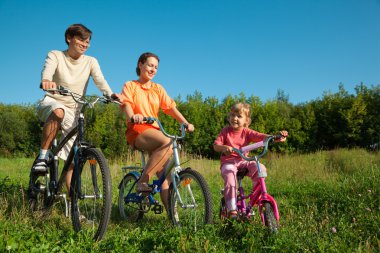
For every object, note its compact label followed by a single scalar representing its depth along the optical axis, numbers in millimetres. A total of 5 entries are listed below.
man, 4113
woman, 4230
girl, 3824
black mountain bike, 3414
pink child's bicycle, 3433
